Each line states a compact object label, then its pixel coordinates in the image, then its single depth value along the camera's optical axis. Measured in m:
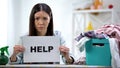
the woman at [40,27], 2.11
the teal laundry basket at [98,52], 1.99
